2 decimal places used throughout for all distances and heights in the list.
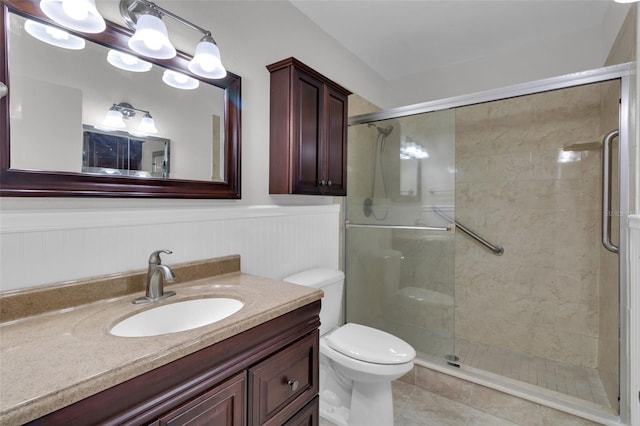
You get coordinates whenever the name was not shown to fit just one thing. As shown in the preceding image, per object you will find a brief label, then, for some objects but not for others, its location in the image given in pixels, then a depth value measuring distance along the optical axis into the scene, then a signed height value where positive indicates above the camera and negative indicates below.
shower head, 2.36 +0.64
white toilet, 1.45 -0.73
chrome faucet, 1.06 -0.23
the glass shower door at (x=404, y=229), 2.26 -0.13
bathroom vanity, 0.58 -0.34
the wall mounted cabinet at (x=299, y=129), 1.64 +0.46
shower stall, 2.20 -0.17
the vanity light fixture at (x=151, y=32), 1.05 +0.64
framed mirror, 0.91 +0.34
